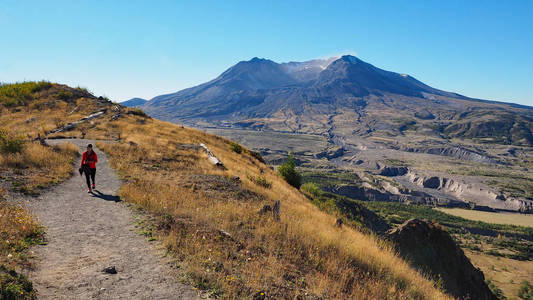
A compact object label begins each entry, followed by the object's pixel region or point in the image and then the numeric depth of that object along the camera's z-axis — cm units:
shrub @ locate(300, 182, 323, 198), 3309
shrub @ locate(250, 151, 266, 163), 3669
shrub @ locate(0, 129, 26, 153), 1265
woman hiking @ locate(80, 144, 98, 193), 1082
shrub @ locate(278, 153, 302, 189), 2898
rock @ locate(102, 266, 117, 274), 505
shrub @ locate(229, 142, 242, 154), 3336
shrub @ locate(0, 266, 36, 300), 375
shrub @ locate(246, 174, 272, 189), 1804
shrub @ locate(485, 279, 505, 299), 4357
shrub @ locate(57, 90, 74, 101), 3578
